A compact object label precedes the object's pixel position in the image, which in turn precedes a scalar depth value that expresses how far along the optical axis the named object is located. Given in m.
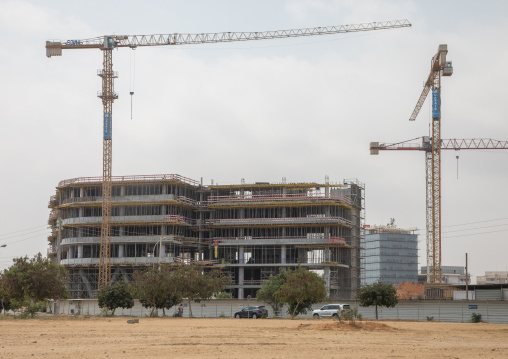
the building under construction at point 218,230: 128.50
